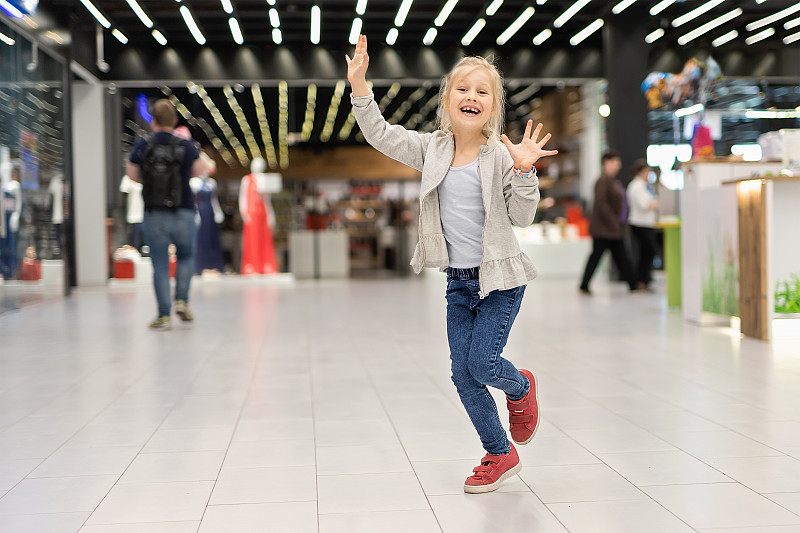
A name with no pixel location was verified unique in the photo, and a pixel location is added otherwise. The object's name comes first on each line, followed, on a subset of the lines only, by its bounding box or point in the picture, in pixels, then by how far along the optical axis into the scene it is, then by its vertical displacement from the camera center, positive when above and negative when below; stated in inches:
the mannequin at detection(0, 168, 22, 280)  300.0 +12.0
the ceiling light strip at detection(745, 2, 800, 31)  398.0 +106.6
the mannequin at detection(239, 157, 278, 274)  496.4 +17.5
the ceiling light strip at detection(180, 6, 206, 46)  392.1 +108.8
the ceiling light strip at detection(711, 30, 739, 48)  441.7 +105.4
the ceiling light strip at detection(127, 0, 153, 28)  384.2 +110.0
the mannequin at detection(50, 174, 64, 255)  372.8 +24.2
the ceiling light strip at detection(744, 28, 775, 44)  438.4 +105.6
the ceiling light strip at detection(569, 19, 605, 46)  439.8 +110.9
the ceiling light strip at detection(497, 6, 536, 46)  406.6 +109.9
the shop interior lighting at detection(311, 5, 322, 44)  386.9 +107.3
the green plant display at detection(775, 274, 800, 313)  214.8 -12.4
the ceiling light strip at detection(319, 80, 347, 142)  518.0 +94.7
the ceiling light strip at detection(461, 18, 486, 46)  425.1 +110.0
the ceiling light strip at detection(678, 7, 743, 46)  408.5 +106.9
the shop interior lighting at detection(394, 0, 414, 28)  391.4 +109.3
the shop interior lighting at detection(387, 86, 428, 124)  531.5 +93.7
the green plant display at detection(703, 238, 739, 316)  234.7 -10.9
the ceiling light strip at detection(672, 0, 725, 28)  394.3 +108.9
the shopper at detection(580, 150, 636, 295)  355.3 +12.3
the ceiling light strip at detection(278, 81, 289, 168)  499.8 +82.3
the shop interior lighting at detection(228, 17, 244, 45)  410.6 +109.0
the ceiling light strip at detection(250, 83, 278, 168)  504.1 +80.3
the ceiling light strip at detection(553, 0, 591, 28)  398.6 +110.2
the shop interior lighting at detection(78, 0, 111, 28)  386.6 +111.0
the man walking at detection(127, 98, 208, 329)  242.4 +19.8
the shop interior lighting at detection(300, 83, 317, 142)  514.4 +90.4
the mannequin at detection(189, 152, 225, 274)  487.8 +13.2
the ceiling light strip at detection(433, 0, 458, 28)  394.5 +110.0
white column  469.4 +38.9
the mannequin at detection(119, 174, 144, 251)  487.5 +24.8
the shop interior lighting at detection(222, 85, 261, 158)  524.3 +82.1
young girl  92.7 +3.1
